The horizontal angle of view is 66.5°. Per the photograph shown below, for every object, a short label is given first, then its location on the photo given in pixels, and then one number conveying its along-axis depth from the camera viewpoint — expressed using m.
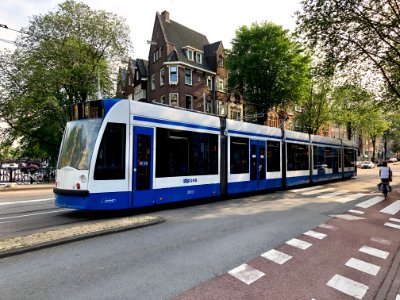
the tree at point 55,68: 27.66
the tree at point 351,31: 16.88
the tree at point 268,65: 30.95
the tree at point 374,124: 52.52
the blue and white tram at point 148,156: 8.45
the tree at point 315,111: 44.03
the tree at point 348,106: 22.77
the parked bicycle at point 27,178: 22.53
